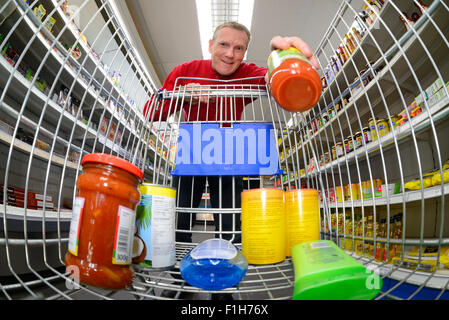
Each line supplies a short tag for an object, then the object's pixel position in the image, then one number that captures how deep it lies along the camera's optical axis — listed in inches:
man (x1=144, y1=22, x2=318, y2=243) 40.8
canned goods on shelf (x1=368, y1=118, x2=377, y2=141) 76.9
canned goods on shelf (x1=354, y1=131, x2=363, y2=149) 82.8
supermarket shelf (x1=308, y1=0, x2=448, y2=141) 59.4
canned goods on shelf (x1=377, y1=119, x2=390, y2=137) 70.9
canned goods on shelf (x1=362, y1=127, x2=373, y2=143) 79.0
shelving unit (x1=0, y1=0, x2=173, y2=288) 53.1
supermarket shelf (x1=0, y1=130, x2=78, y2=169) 55.8
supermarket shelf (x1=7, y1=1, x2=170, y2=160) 33.3
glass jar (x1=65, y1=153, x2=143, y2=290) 18.2
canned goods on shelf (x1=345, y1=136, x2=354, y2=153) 90.1
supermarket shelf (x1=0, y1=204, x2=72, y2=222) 48.4
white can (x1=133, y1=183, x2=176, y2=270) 23.5
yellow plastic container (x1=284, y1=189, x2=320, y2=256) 27.4
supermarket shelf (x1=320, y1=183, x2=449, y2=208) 41.6
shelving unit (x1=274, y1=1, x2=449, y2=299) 36.1
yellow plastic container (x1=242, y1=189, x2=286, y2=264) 25.0
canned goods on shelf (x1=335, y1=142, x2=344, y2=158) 101.4
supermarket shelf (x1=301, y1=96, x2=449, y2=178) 25.9
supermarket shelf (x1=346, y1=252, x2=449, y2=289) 39.6
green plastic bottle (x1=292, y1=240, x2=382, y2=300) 15.3
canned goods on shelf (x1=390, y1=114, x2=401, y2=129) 66.7
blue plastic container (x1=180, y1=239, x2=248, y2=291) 18.1
